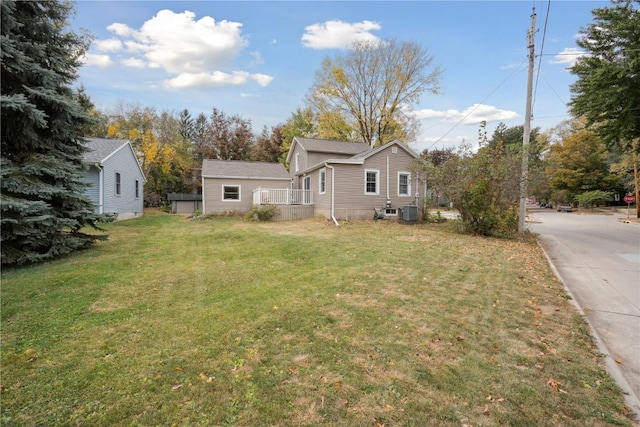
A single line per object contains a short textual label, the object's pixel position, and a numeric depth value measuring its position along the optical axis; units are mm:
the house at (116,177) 14484
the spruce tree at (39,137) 5945
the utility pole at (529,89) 12350
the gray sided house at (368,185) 16016
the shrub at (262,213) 16141
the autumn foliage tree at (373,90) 25875
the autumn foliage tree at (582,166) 34812
